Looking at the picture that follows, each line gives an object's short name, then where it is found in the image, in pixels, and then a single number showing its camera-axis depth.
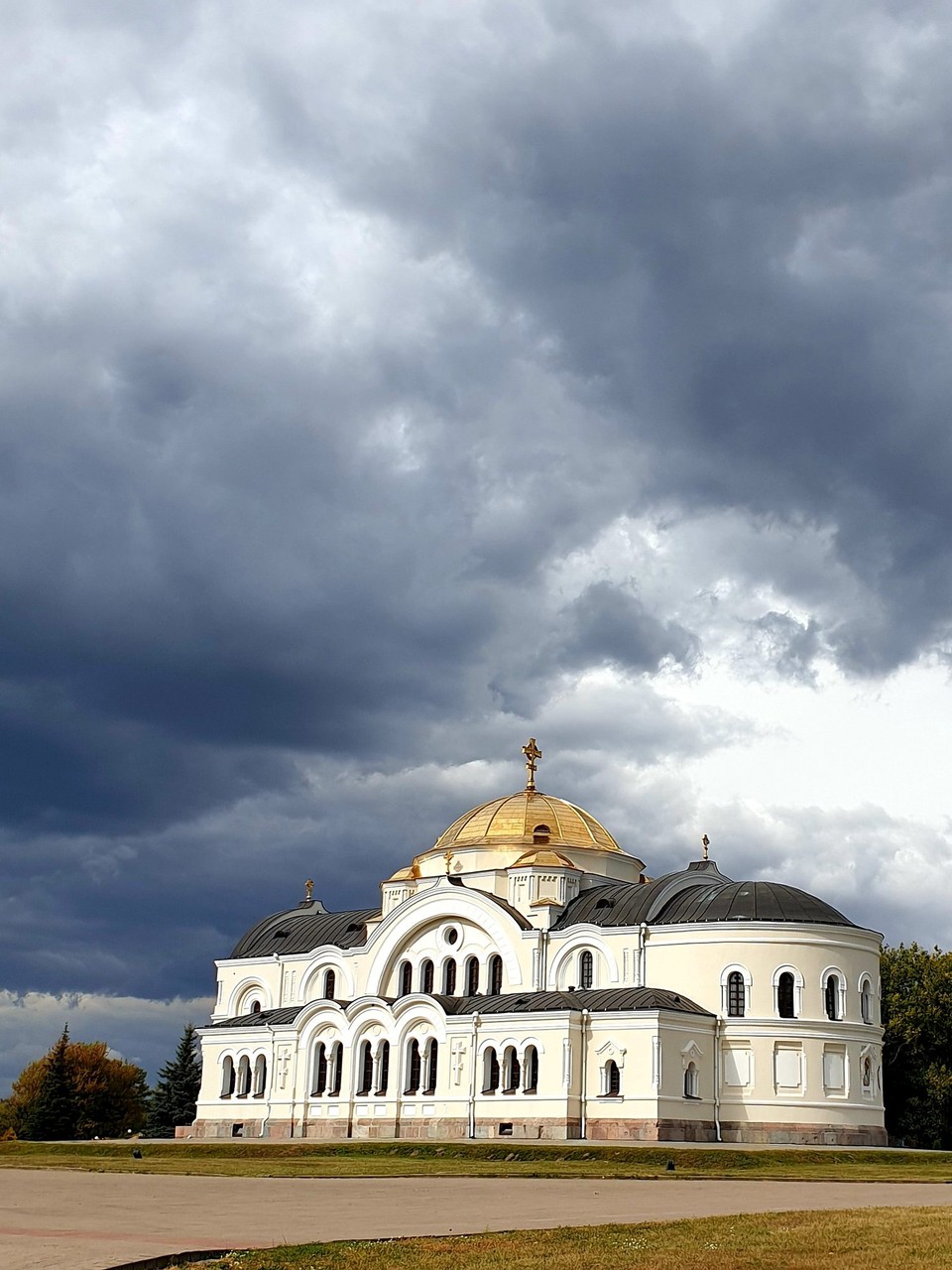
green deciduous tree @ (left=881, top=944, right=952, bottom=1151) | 63.75
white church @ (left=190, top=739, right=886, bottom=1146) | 55.78
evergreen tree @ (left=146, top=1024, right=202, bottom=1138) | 77.69
